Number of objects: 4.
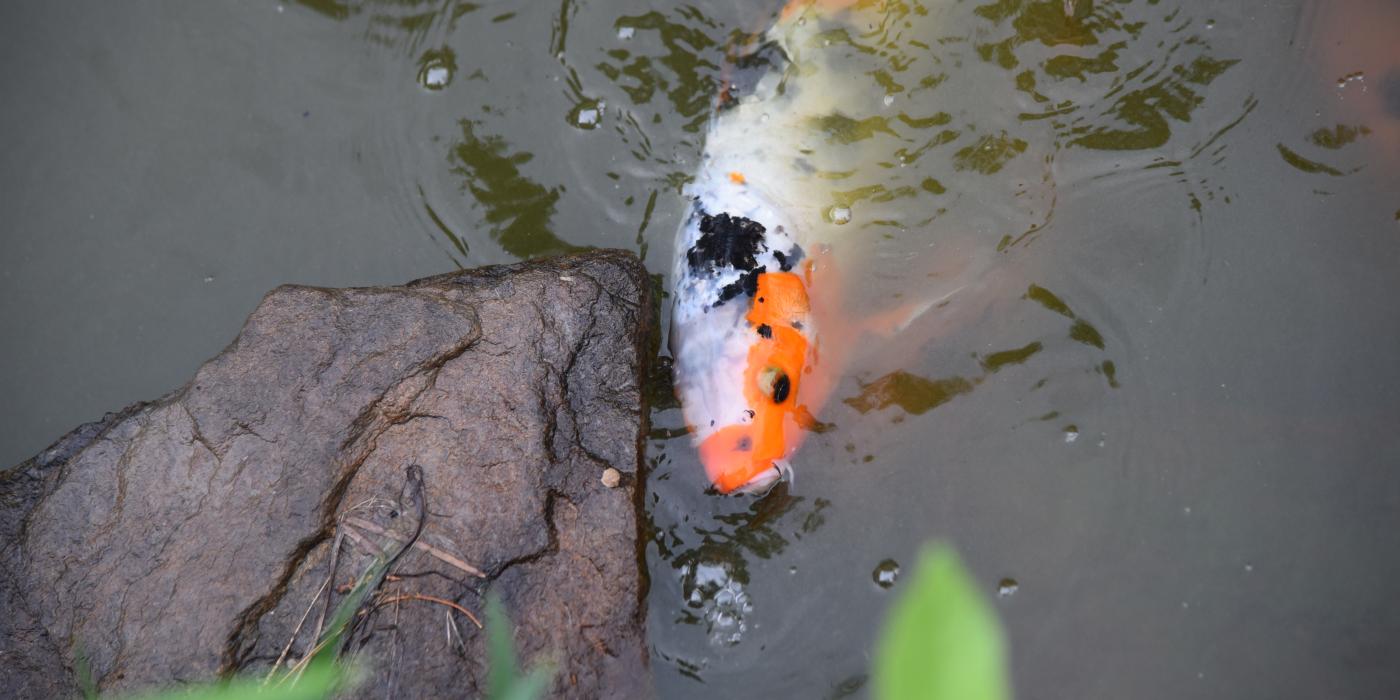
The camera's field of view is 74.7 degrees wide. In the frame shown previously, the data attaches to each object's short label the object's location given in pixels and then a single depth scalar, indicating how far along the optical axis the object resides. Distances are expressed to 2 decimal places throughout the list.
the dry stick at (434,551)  2.62
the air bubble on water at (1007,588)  3.07
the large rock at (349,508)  2.56
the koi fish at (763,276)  3.08
